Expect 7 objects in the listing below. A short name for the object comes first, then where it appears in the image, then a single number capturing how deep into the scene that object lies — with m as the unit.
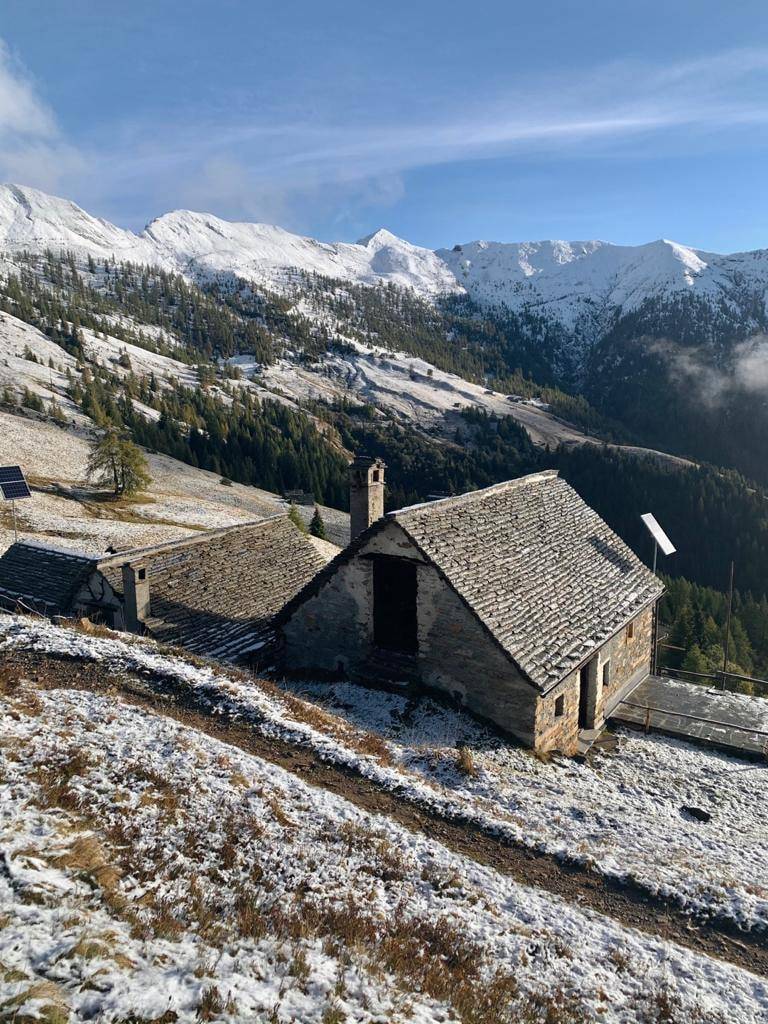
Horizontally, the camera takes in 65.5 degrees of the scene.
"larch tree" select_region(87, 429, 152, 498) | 66.19
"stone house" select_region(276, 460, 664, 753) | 15.55
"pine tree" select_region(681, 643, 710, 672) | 49.83
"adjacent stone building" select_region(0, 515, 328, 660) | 21.22
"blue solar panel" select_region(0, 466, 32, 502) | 30.62
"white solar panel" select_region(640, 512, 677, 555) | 23.86
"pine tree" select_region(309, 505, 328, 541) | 69.81
